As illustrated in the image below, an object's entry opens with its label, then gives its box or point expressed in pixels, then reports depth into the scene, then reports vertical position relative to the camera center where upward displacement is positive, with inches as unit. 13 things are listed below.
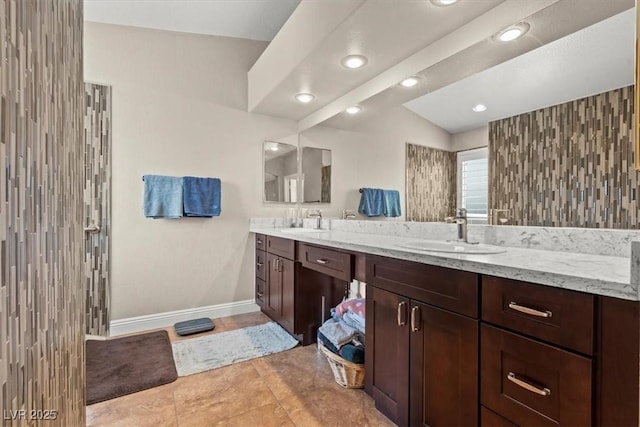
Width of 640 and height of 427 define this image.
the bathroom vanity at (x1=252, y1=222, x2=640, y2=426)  30.3 -15.8
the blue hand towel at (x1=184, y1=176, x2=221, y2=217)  106.7 +4.9
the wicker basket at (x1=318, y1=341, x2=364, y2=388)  67.8 -36.8
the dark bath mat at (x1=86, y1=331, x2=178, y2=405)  69.4 -41.0
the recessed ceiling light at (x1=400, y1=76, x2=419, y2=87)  75.8 +33.5
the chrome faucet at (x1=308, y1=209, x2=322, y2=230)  117.0 -2.1
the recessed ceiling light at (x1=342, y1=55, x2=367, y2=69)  76.4 +39.0
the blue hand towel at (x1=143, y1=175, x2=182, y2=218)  102.3 +4.6
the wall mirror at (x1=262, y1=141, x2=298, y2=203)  125.6 +16.4
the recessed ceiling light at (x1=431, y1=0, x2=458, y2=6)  55.4 +38.7
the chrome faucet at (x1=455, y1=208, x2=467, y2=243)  63.3 -2.7
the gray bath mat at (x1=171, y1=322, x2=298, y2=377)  80.9 -41.0
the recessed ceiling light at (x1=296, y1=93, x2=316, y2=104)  103.1 +39.6
